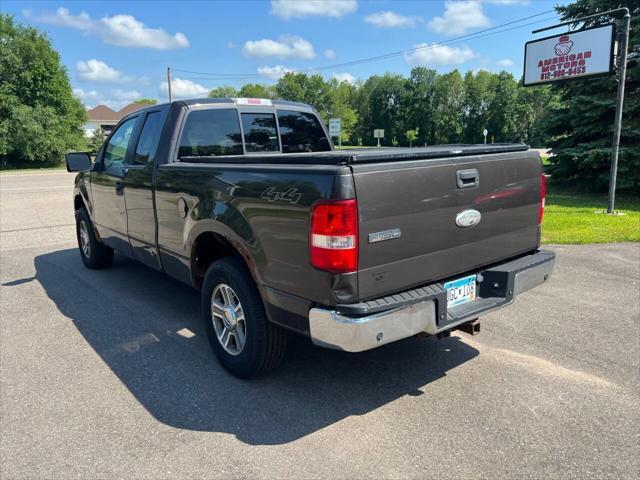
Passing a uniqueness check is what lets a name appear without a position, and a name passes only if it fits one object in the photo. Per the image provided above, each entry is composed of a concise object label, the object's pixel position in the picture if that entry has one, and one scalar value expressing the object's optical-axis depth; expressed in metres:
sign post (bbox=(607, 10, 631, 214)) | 10.35
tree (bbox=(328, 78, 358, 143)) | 91.12
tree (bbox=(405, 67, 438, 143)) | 91.06
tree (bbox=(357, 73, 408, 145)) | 95.44
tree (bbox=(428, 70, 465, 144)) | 88.00
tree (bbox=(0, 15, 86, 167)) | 36.59
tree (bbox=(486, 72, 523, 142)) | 81.25
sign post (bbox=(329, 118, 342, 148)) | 28.20
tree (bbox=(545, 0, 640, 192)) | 12.36
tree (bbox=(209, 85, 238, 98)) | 122.38
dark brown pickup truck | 2.65
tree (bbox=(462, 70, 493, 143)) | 84.69
